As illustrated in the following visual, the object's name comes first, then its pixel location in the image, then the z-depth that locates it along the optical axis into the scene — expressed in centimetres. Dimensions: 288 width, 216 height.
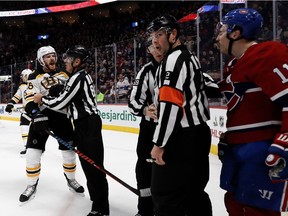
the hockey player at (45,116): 275
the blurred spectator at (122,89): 747
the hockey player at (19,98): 496
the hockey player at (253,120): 122
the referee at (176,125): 147
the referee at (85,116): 234
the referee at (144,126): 218
